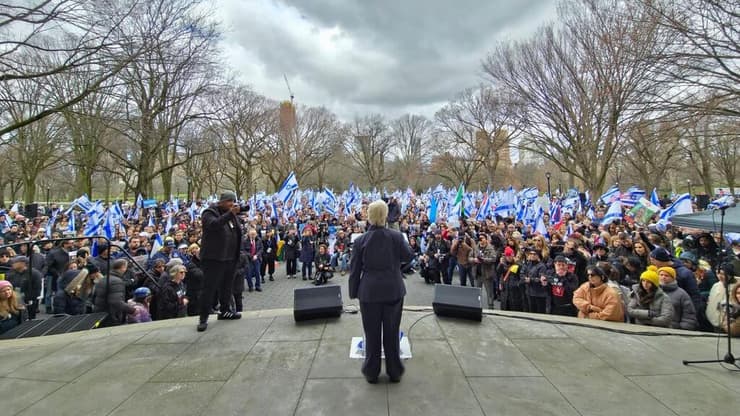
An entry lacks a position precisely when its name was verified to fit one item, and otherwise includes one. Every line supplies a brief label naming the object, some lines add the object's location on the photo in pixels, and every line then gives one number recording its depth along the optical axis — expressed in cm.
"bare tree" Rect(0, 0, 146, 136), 644
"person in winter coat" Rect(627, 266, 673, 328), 495
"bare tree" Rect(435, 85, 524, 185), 3547
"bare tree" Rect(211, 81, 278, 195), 3222
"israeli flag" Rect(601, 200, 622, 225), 1111
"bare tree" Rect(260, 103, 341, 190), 4094
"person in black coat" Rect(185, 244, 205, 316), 655
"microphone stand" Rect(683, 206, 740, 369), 371
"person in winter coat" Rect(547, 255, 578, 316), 608
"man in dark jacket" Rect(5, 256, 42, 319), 654
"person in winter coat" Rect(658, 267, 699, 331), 486
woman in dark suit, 337
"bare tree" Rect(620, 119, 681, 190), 867
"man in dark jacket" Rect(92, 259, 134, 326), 578
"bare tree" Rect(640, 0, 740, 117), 662
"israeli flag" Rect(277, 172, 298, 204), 1544
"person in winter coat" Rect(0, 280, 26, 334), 505
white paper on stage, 397
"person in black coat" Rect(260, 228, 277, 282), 1173
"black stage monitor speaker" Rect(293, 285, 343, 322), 509
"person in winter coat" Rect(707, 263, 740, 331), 446
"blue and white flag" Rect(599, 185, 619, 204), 1399
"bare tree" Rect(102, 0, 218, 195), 772
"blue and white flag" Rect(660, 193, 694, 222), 929
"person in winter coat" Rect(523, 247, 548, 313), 637
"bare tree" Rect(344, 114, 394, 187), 5603
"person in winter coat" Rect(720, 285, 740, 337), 440
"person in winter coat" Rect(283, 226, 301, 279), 1206
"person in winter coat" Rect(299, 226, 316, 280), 1190
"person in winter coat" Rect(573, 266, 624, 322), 518
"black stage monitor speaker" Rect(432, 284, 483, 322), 509
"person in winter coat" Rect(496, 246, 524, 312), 700
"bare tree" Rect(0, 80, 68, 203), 2268
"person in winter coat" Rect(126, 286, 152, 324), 572
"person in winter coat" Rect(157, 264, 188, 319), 602
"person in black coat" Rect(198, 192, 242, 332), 457
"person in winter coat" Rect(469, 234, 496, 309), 837
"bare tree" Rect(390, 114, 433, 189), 5712
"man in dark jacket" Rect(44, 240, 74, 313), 803
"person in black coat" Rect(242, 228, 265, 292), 1023
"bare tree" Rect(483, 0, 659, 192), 1525
